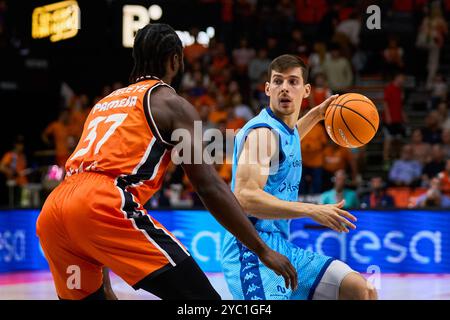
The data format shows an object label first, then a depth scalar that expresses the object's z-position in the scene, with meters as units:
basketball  4.89
